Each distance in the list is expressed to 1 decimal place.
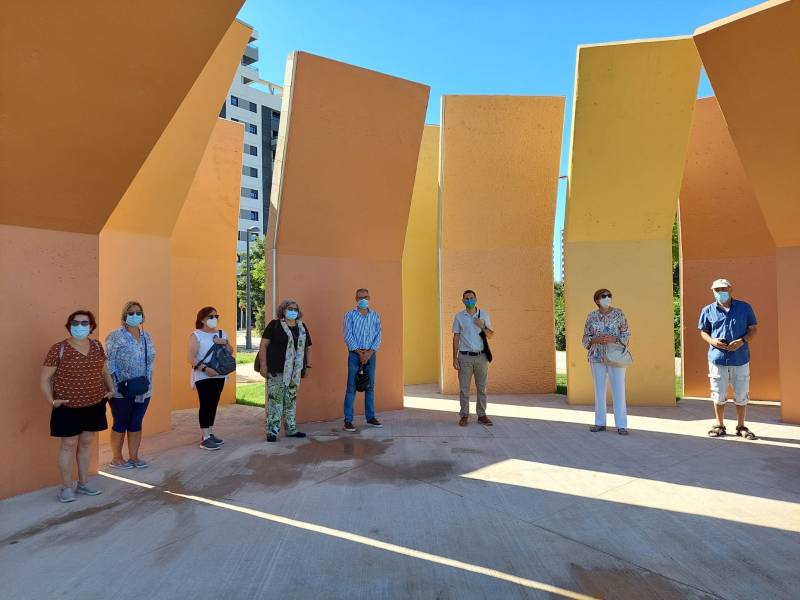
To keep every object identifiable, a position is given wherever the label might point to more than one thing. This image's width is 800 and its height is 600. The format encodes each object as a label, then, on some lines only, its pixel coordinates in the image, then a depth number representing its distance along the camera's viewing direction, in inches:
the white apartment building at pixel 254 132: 1988.2
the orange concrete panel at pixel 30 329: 165.2
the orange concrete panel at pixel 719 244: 342.6
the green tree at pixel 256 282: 1148.5
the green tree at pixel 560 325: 805.1
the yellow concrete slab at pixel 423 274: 456.8
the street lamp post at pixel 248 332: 855.1
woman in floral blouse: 249.1
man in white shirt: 270.1
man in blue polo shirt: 230.7
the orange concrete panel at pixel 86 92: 141.2
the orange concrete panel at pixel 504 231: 388.2
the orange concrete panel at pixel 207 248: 340.5
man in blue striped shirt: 268.7
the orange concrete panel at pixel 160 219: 253.8
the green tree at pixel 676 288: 623.2
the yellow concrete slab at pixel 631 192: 302.7
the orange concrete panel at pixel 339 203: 270.5
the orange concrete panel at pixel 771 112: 206.2
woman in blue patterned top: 192.9
